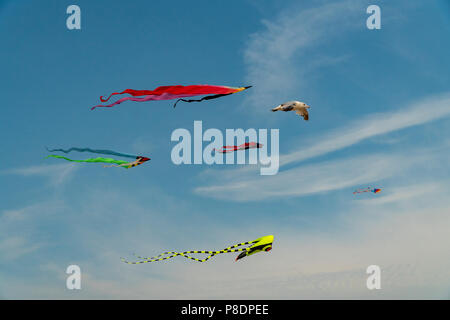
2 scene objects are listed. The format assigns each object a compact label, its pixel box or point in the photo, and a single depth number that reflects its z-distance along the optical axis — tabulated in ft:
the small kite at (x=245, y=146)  58.75
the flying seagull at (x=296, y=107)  58.75
